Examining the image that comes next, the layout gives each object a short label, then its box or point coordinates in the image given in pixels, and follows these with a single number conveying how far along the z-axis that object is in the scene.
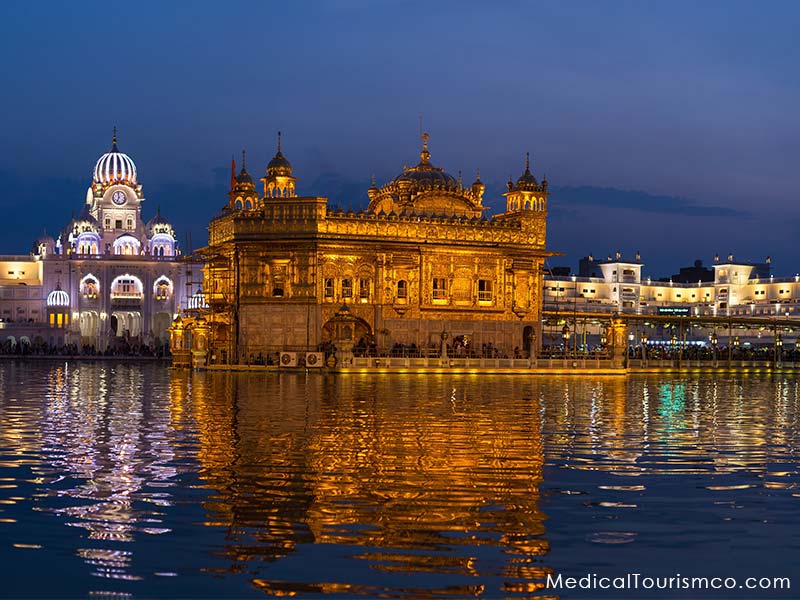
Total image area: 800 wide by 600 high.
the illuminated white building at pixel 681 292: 135.62
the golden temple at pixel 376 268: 60.91
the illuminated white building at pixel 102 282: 106.75
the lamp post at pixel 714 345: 69.69
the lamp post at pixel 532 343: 60.34
